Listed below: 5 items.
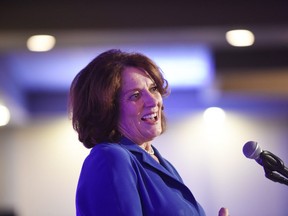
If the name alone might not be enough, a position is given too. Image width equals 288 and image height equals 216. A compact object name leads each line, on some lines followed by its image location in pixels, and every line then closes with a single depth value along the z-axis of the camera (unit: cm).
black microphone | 276
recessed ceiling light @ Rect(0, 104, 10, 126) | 1259
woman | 260
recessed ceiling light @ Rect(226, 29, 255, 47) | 786
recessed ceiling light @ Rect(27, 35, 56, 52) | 791
